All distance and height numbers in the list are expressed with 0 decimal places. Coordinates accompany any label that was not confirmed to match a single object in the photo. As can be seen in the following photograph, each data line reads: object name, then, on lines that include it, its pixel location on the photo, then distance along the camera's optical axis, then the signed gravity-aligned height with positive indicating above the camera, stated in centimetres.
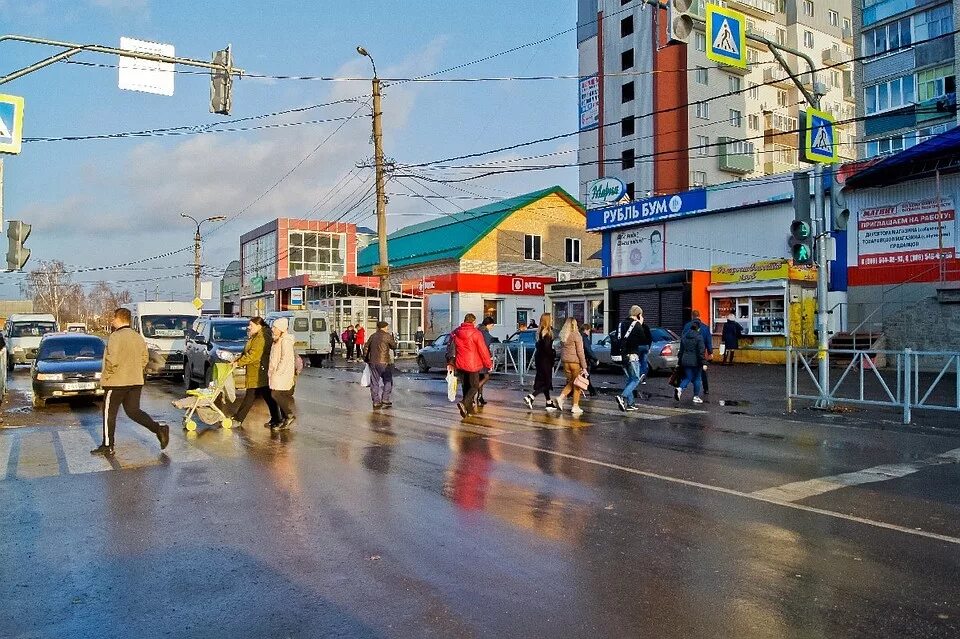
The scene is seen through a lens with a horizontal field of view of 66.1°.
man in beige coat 888 -65
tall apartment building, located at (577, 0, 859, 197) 5081 +1582
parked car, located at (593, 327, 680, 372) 2139 -88
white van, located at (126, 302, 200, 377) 2139 +0
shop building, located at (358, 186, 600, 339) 4178 +382
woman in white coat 1099 -71
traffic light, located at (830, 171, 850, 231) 1324 +195
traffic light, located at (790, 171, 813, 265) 1283 +162
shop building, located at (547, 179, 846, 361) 2619 +236
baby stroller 1116 -116
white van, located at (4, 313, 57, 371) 2814 -23
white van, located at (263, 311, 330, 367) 3100 -37
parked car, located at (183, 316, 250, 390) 1619 -45
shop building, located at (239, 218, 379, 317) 5509 +537
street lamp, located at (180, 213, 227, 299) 4477 +382
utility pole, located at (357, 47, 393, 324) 2561 +426
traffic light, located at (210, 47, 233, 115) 1323 +433
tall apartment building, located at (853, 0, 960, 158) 3525 +1240
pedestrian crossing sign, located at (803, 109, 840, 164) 1323 +328
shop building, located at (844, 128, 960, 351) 2364 +242
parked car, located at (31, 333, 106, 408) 1462 -86
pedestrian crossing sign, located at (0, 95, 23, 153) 1323 +371
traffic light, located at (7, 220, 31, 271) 1602 +186
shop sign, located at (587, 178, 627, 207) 3838 +684
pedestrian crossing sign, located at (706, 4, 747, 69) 1181 +465
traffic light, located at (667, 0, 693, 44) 1080 +445
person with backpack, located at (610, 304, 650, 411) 1354 -54
